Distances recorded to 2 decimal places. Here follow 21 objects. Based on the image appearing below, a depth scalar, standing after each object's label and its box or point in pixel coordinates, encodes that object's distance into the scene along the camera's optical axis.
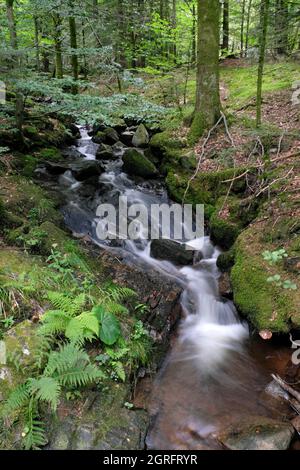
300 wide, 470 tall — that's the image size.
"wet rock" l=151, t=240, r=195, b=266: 7.06
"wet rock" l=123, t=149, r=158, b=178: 10.34
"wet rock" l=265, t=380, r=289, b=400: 4.19
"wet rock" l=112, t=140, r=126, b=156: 12.26
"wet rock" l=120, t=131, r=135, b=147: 12.77
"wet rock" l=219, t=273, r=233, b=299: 6.07
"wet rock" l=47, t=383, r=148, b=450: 3.22
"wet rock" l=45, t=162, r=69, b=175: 9.96
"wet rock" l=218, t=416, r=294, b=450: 3.46
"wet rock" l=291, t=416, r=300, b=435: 3.68
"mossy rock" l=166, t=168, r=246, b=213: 7.76
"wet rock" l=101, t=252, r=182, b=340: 5.32
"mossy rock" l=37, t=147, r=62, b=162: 10.57
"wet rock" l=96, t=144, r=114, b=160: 11.82
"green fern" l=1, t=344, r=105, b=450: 3.14
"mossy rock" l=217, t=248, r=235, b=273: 6.43
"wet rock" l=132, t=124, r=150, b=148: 12.27
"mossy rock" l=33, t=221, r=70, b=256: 5.83
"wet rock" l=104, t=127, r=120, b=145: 13.16
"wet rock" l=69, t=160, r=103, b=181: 9.96
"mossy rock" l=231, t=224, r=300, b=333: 4.82
